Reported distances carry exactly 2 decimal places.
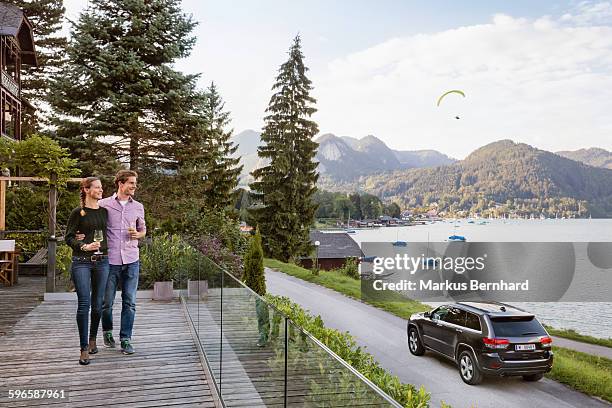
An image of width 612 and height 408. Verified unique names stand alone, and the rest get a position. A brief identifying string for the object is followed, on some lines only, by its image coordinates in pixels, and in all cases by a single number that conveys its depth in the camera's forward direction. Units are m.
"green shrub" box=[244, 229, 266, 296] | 12.45
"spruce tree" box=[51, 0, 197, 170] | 17.06
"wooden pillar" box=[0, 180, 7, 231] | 14.27
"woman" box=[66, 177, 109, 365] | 5.54
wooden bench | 13.59
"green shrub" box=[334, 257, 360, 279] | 36.94
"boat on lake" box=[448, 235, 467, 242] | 104.06
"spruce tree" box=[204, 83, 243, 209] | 38.16
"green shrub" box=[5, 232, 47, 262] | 14.92
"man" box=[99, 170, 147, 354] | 6.03
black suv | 10.20
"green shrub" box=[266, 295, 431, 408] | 5.36
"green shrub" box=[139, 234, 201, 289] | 10.05
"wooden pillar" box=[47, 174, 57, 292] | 9.77
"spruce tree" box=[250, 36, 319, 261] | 36.88
